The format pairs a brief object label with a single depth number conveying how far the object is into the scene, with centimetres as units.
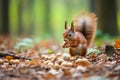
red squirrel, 504
